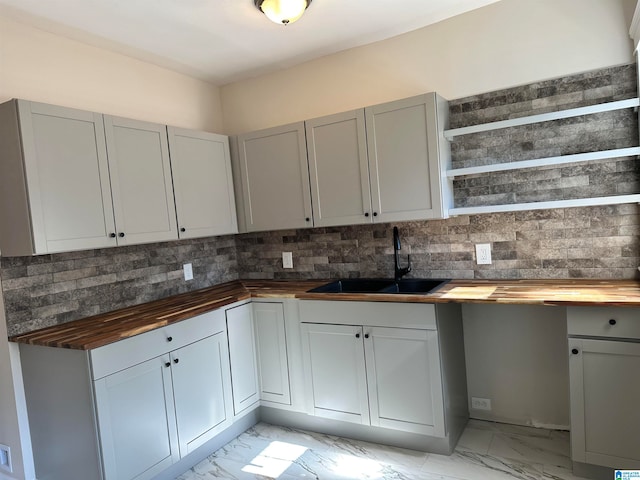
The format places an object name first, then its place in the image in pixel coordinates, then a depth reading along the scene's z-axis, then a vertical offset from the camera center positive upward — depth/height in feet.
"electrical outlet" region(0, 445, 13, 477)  7.51 -3.69
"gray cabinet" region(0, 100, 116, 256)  6.64 +1.01
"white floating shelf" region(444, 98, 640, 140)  6.97 +1.44
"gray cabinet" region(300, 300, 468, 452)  7.70 -2.85
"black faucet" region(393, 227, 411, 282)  9.10 -0.99
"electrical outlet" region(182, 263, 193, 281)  10.27 -0.95
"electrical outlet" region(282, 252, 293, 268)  10.94 -0.94
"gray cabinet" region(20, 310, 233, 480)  6.44 -2.70
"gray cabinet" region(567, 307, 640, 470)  6.20 -2.79
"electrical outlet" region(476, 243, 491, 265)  8.61 -0.95
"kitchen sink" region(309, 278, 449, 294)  9.11 -1.55
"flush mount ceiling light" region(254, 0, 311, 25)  6.84 +3.42
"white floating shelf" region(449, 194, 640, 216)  6.98 -0.07
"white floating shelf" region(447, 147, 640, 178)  6.99 +0.67
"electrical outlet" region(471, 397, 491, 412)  8.89 -4.07
